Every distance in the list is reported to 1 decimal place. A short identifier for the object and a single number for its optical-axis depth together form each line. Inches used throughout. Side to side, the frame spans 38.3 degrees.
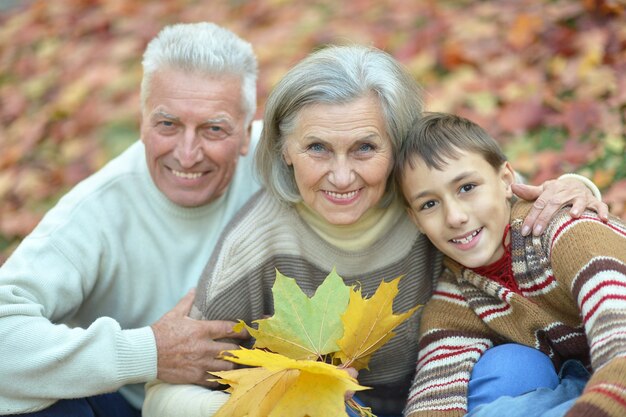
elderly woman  93.0
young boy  89.4
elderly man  93.0
